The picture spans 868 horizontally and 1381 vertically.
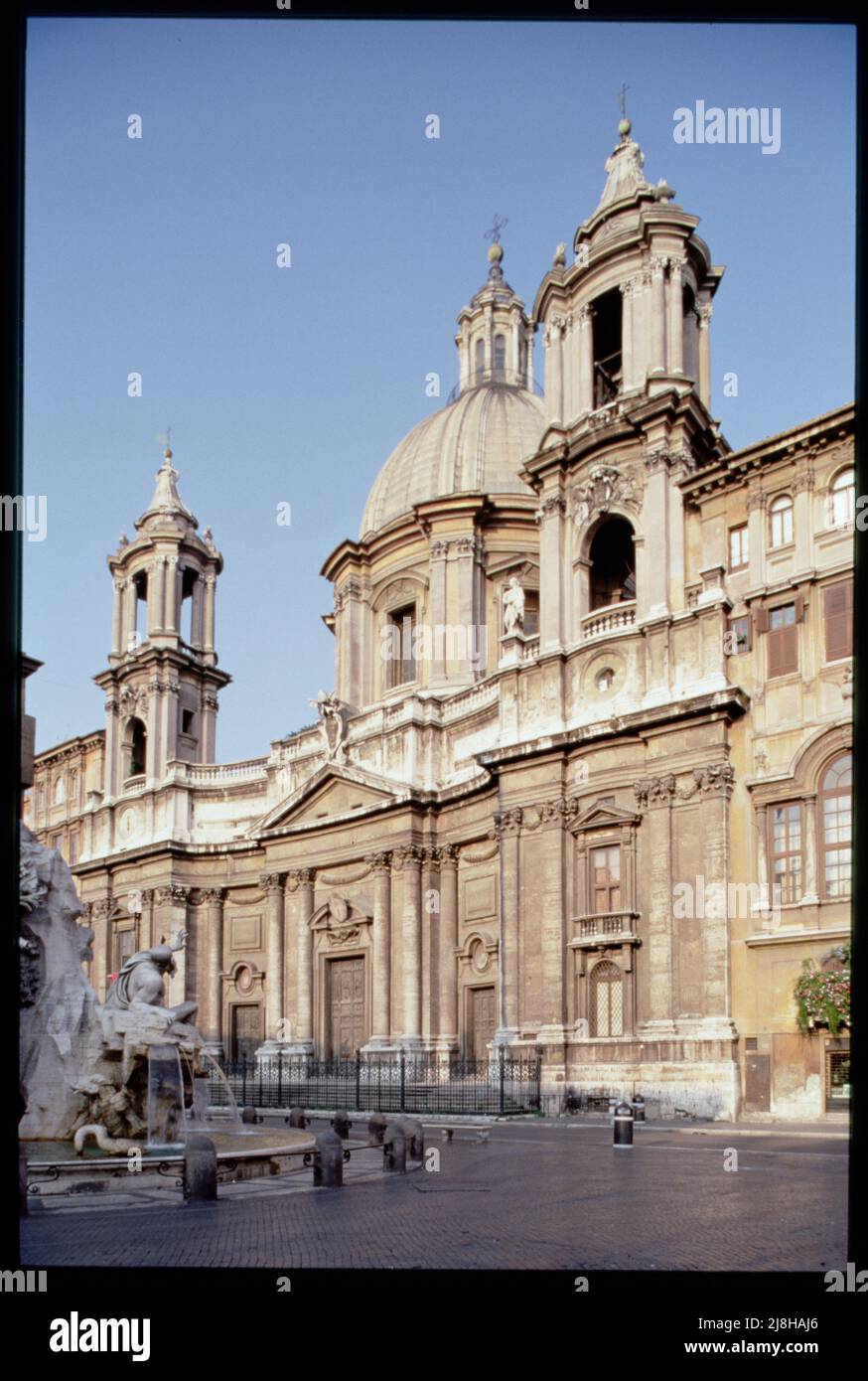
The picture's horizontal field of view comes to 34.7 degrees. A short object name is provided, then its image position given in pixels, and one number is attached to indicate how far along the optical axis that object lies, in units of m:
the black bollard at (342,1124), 25.34
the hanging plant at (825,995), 29.67
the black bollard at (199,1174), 15.64
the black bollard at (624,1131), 23.95
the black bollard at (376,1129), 23.73
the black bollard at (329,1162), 17.44
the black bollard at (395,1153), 19.70
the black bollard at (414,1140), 21.08
